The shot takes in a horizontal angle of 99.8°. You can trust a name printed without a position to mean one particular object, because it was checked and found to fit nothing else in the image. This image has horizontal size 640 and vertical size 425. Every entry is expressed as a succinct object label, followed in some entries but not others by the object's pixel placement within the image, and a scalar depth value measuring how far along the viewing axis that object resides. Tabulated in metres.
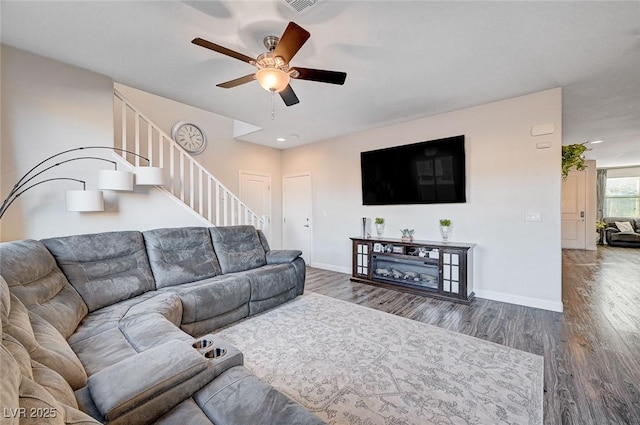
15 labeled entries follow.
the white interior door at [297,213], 5.84
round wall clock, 4.56
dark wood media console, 3.52
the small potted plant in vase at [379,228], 4.68
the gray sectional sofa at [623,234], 7.70
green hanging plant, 3.68
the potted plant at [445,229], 3.91
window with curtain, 8.58
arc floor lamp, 2.43
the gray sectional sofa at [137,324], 0.98
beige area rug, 1.62
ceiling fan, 1.81
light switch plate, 3.31
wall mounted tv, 3.87
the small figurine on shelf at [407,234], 4.23
